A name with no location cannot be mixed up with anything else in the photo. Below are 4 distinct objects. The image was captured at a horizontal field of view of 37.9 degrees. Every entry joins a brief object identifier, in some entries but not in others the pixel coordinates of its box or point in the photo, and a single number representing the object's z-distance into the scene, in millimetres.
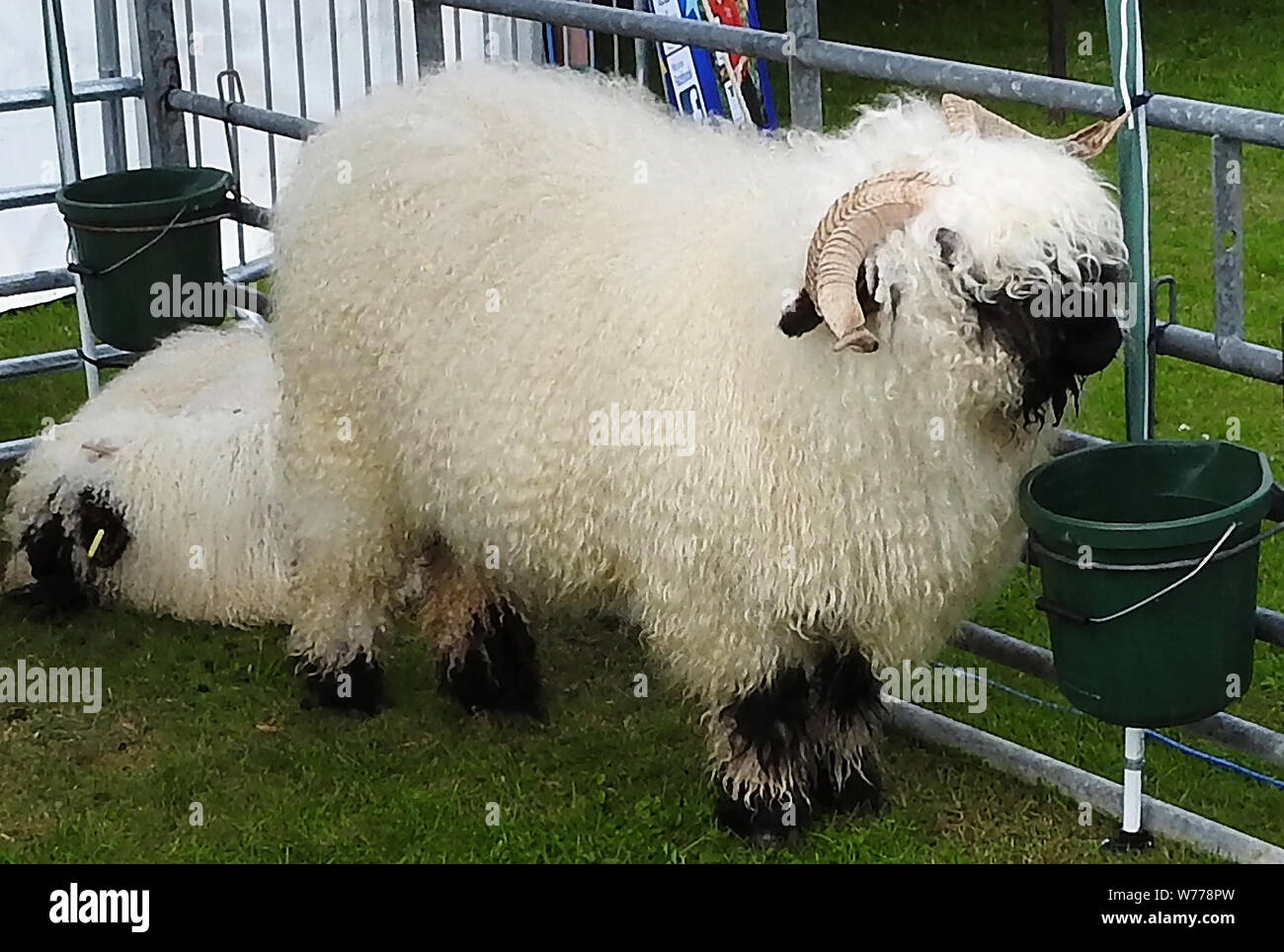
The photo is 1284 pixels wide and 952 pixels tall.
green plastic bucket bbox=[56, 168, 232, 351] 5641
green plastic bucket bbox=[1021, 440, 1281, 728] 3383
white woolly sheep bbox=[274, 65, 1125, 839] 3398
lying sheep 5629
